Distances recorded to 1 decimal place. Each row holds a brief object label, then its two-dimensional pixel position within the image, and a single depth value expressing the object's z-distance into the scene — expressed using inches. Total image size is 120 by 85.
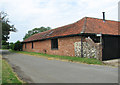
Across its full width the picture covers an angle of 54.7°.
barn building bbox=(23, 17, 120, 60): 443.8
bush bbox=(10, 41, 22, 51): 1208.4
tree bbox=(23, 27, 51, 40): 2454.5
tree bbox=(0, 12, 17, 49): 949.6
